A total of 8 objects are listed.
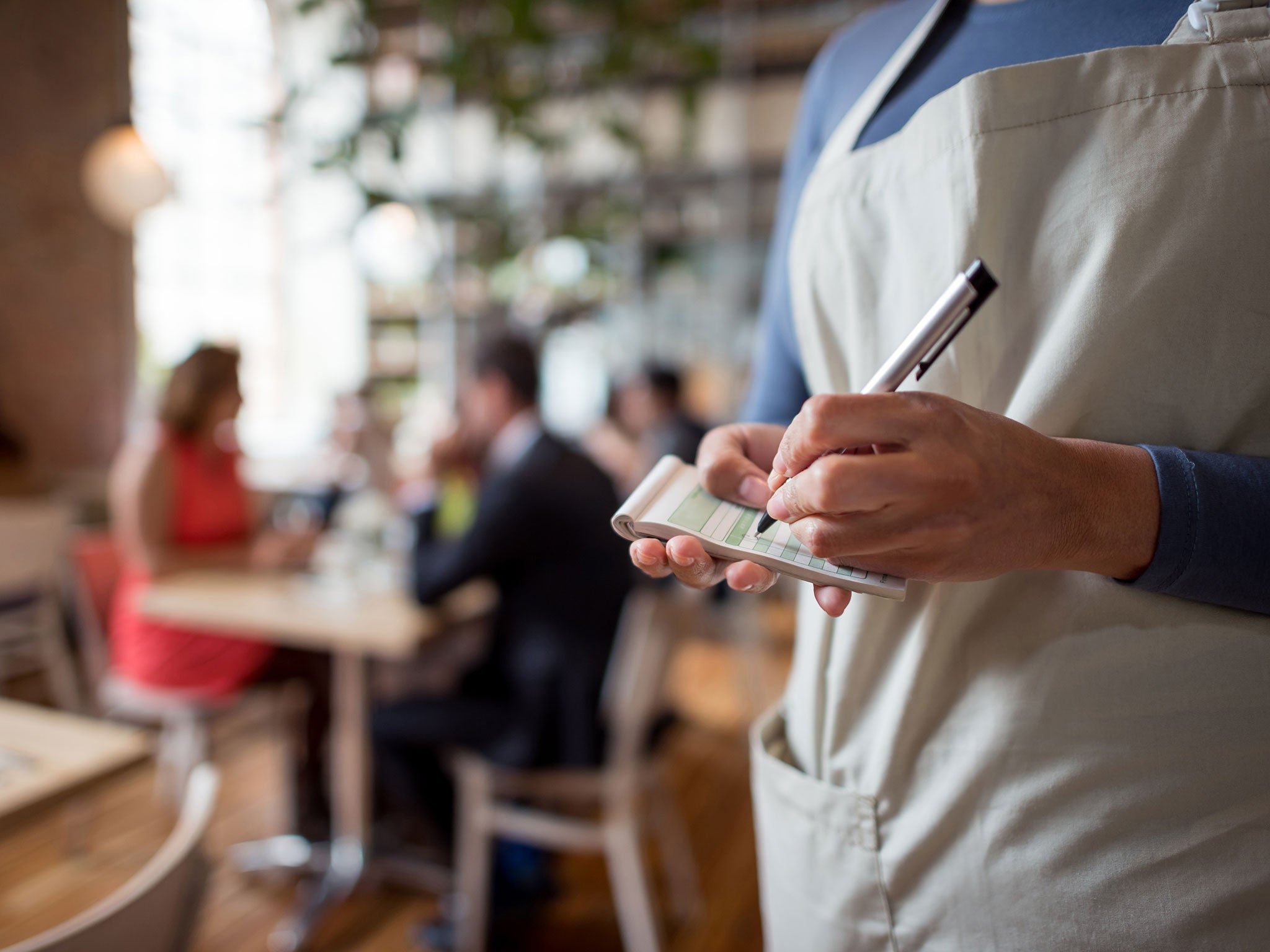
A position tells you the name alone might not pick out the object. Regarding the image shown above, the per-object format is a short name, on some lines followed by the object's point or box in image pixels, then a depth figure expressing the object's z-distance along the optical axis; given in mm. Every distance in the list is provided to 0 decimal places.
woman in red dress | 2447
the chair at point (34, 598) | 3049
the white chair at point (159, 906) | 783
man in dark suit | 2105
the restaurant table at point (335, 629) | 2100
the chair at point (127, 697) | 2422
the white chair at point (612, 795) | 2002
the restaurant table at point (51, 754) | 1060
